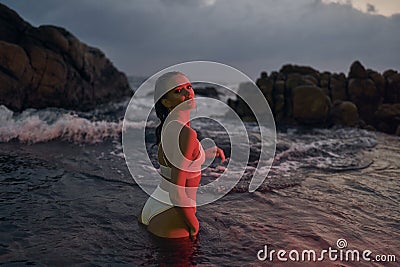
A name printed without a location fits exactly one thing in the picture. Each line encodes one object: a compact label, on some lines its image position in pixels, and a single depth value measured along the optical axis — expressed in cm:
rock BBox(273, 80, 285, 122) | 1971
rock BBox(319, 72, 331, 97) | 2278
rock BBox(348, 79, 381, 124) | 2211
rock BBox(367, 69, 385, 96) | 2253
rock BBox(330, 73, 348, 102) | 2256
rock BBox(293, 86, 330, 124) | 1811
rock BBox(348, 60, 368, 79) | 2312
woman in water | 300
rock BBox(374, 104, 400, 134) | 1772
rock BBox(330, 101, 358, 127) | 1798
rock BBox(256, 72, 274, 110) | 2109
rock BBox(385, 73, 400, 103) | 2209
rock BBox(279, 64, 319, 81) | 2494
